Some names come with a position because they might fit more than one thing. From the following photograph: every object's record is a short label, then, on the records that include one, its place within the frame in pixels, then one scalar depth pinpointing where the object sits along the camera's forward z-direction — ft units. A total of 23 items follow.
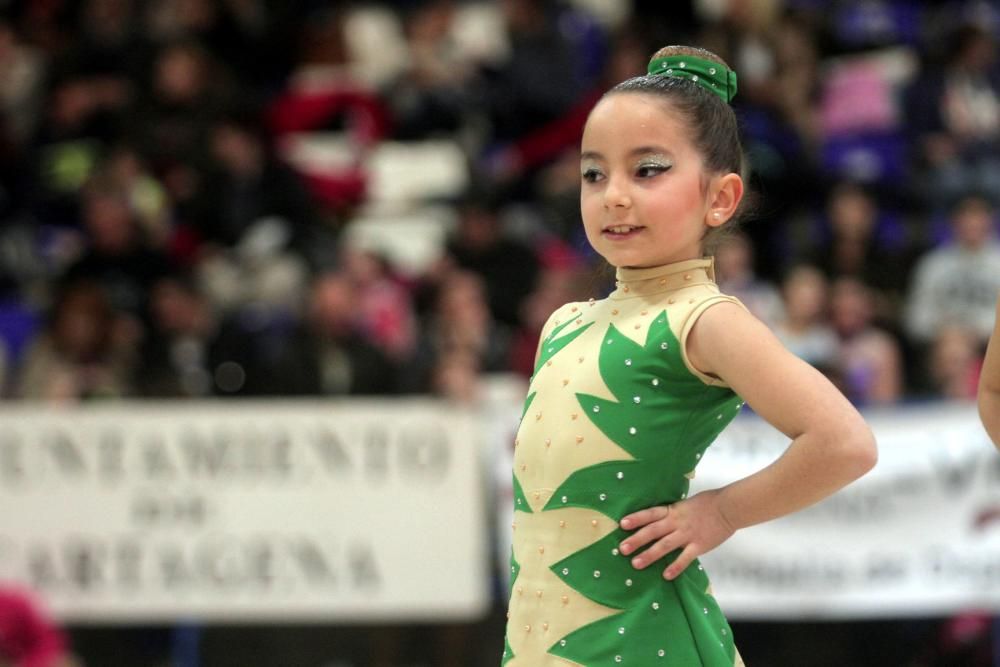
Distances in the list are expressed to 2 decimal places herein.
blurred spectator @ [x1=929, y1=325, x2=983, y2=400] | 47.37
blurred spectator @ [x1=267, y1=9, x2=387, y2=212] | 69.15
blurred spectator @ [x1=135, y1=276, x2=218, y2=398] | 51.34
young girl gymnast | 15.64
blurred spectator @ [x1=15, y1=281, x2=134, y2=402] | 50.55
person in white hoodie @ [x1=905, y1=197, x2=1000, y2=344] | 57.31
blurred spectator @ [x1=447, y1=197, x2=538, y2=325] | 59.72
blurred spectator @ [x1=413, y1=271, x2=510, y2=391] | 50.90
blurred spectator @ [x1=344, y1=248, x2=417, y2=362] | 55.16
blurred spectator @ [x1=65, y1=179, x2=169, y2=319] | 58.34
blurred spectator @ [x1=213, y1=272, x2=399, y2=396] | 50.85
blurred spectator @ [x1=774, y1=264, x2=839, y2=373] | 50.44
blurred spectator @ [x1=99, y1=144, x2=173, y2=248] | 61.26
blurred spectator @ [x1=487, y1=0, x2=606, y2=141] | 71.26
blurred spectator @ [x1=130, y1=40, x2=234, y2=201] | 65.57
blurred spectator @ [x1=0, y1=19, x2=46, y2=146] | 69.87
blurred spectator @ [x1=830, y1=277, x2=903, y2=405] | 49.49
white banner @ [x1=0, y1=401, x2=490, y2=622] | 45.68
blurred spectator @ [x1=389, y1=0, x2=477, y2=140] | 71.05
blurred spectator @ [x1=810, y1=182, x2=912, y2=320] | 59.52
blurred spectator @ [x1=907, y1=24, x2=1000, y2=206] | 68.85
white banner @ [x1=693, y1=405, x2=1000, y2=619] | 44.80
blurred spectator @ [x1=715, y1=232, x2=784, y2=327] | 54.13
